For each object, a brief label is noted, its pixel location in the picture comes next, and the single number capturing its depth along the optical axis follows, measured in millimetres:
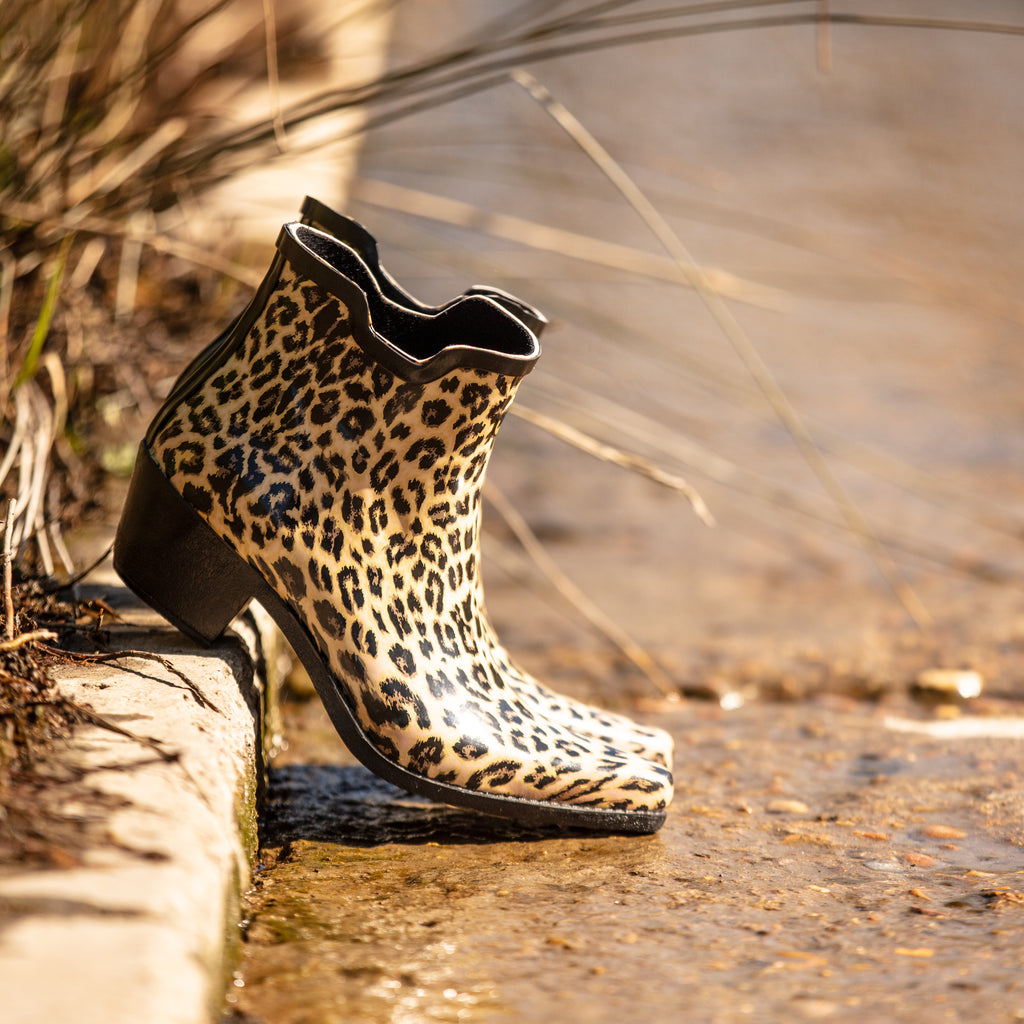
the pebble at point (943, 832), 3418
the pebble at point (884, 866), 3382
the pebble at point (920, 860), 3387
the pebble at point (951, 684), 3633
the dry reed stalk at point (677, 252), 3506
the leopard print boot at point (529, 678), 3420
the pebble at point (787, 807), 3447
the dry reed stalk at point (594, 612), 3520
